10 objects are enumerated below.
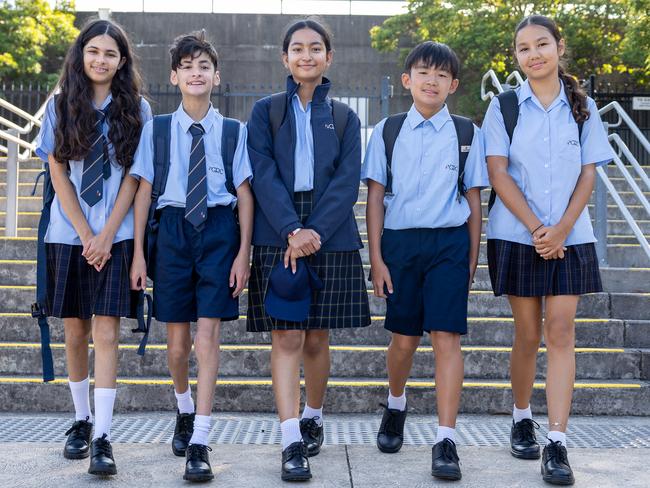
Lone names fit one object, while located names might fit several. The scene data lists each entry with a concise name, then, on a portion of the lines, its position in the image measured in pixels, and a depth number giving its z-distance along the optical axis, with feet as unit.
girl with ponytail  11.55
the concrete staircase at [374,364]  14.90
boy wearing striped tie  11.48
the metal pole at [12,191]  21.52
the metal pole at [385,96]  33.09
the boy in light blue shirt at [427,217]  11.68
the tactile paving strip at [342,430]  12.93
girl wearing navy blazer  11.42
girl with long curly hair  11.54
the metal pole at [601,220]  19.71
